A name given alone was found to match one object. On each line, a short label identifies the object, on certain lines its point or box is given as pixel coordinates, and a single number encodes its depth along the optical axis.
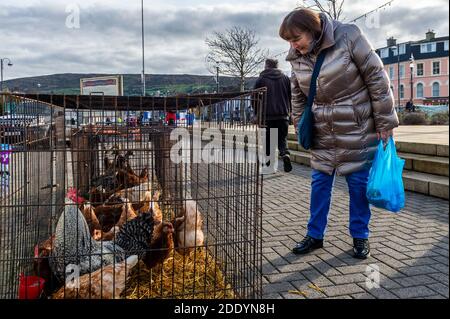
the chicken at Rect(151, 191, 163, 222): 3.90
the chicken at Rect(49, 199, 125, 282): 3.09
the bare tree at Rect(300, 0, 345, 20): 18.13
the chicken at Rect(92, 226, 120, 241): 3.74
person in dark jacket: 8.38
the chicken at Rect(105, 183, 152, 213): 4.32
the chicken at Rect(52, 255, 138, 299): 2.86
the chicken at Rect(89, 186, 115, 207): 4.53
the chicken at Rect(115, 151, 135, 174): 4.66
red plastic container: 2.89
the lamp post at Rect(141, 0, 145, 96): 28.63
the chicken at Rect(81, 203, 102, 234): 3.82
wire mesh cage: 3.08
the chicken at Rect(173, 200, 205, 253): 3.77
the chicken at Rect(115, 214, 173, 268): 3.48
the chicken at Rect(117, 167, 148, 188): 5.27
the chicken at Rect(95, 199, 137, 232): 3.98
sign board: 16.39
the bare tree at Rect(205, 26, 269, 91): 27.94
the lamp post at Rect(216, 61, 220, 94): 29.17
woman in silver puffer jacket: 3.60
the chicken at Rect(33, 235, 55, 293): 3.11
